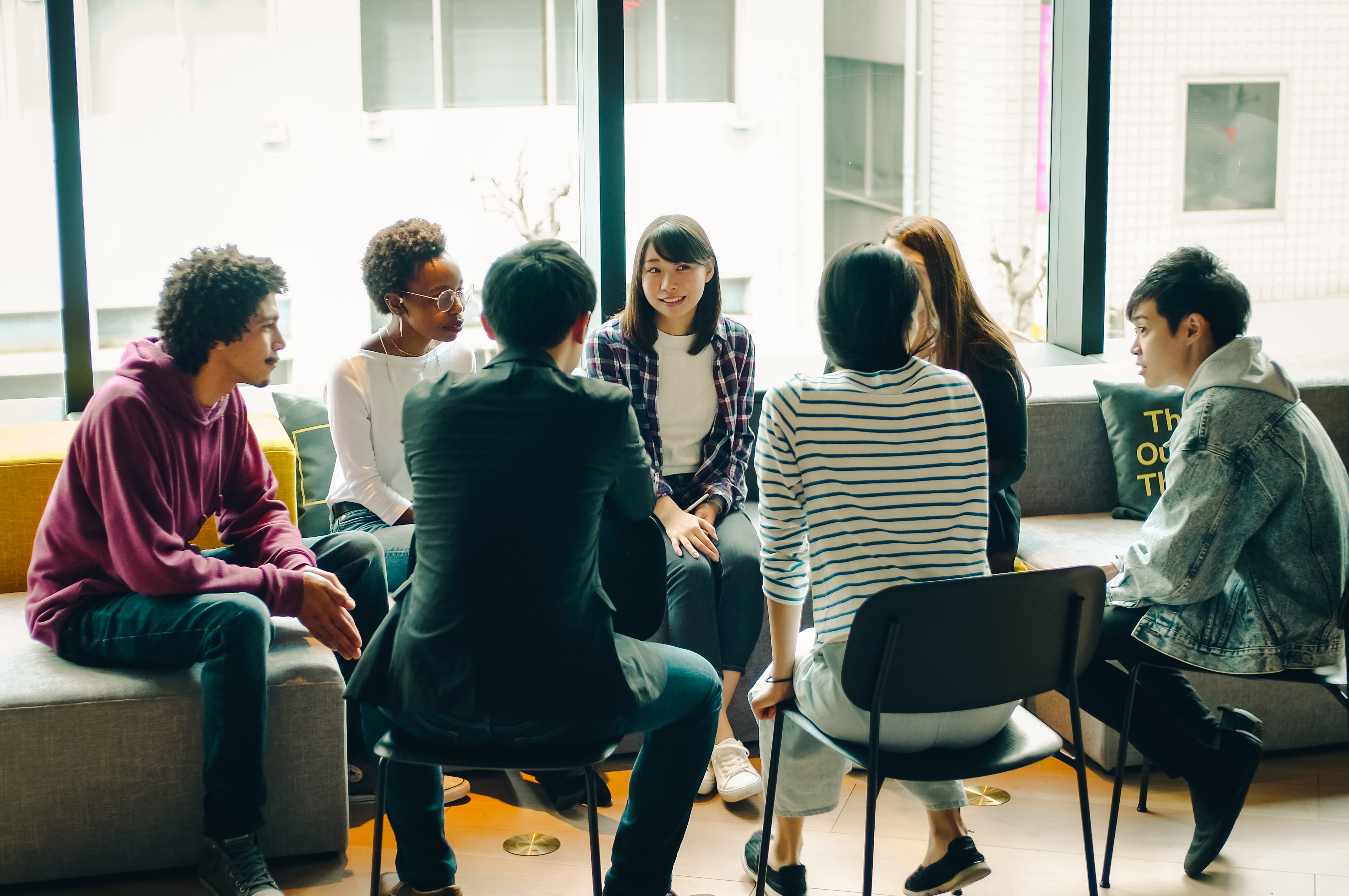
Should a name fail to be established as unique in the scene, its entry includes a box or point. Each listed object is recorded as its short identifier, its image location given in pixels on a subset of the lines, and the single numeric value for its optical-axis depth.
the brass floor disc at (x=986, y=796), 2.59
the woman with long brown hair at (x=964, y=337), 2.61
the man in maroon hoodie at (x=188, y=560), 2.11
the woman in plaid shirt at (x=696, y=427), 2.62
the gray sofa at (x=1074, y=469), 3.16
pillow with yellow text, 3.26
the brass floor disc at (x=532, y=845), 2.40
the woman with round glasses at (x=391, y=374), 2.71
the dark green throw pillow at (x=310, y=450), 3.06
